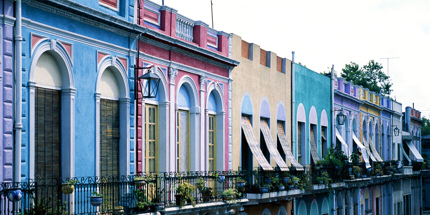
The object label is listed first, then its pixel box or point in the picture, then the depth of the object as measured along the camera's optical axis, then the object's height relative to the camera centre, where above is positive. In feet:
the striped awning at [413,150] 156.04 -3.42
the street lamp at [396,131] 143.84 +1.43
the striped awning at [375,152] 120.54 -3.01
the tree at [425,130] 308.60 +3.54
